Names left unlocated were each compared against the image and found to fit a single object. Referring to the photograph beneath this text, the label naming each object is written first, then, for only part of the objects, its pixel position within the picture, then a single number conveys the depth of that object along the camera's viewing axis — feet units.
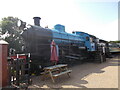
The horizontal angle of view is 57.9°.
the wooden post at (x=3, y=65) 12.74
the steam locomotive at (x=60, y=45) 21.97
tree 65.09
